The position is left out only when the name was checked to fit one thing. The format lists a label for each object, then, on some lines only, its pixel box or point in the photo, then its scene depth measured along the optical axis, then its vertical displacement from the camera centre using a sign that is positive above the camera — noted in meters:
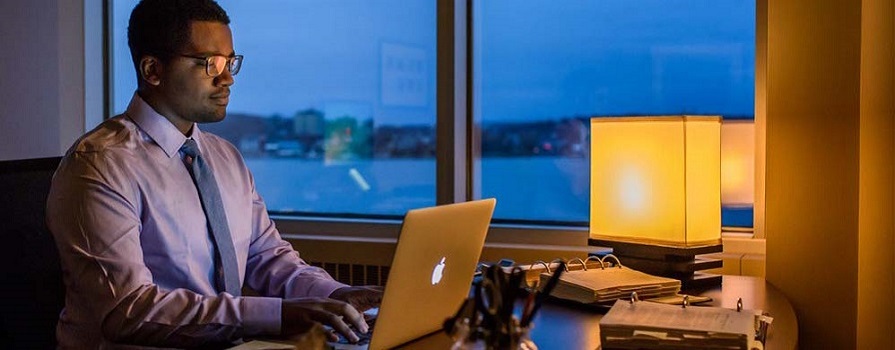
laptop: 1.45 -0.19
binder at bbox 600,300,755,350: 1.43 -0.27
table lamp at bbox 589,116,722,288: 2.26 -0.10
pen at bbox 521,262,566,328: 1.15 -0.18
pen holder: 1.14 -0.22
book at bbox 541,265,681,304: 1.96 -0.28
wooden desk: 1.63 -0.32
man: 1.75 -0.16
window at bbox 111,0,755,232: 2.97 +0.19
